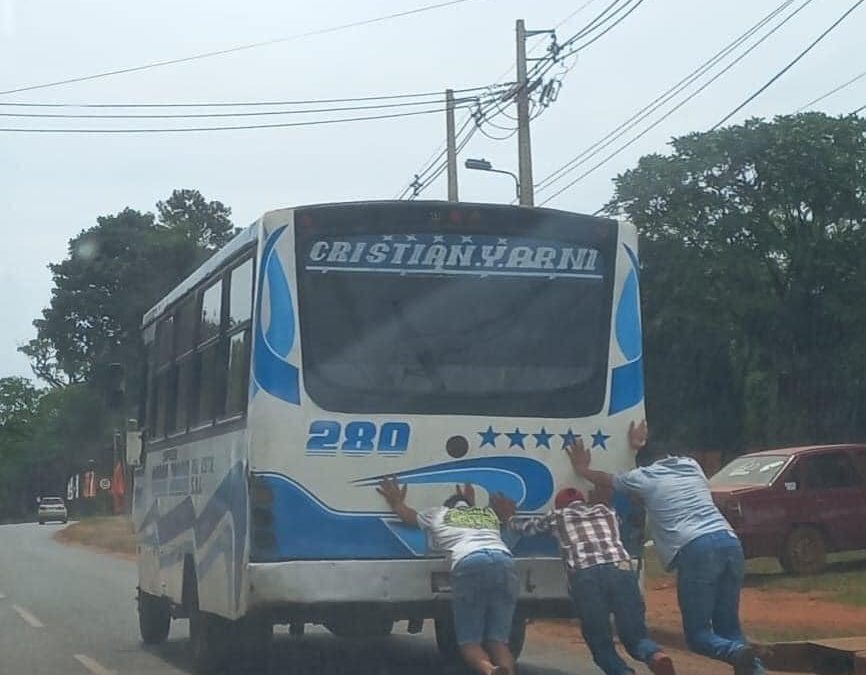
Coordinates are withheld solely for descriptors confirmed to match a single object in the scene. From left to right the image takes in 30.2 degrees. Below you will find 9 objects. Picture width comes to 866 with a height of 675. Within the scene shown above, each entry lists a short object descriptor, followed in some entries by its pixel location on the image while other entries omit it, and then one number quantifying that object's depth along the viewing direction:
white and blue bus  10.55
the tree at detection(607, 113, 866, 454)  39.16
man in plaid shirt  10.13
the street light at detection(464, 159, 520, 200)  29.14
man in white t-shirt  9.99
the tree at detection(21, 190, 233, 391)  63.03
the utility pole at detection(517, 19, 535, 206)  24.11
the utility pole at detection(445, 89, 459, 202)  29.56
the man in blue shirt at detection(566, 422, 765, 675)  10.13
